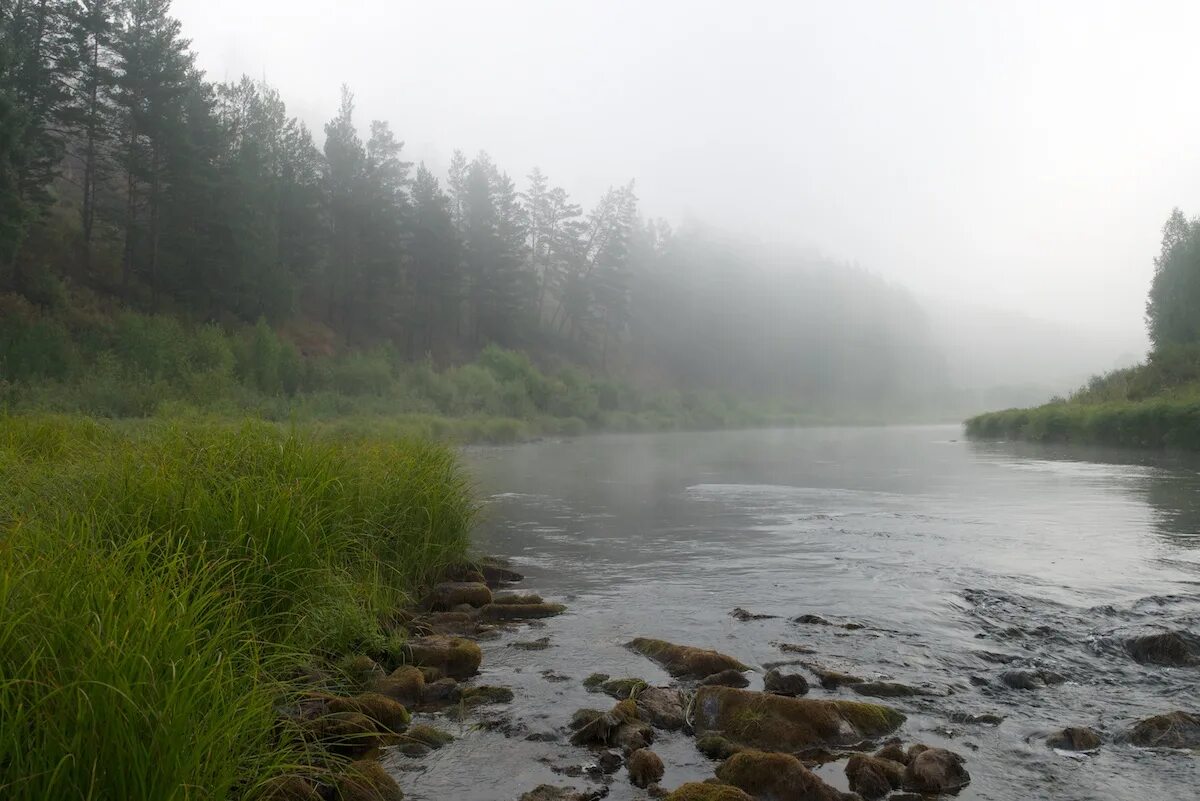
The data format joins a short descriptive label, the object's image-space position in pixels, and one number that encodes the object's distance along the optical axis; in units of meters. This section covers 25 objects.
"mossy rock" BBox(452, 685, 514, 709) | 5.78
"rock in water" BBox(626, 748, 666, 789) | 4.55
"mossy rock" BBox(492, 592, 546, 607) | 8.34
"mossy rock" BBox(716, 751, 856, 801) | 4.27
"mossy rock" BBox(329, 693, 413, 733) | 5.06
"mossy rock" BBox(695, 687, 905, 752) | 5.04
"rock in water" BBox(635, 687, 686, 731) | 5.37
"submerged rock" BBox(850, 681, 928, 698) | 5.91
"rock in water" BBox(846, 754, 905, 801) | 4.39
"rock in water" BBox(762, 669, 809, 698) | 5.88
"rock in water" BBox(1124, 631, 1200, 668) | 6.52
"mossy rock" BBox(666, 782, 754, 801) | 4.13
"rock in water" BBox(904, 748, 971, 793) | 4.44
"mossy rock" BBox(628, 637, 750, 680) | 6.35
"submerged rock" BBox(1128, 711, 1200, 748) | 4.96
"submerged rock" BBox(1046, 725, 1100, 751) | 4.96
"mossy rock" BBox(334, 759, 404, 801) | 4.13
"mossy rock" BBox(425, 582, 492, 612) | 8.45
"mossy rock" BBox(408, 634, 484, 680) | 6.39
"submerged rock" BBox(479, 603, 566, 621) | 8.12
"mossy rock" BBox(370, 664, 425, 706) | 5.70
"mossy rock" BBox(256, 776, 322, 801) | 3.72
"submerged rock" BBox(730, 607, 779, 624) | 8.01
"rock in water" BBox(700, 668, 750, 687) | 6.04
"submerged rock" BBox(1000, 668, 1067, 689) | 6.05
